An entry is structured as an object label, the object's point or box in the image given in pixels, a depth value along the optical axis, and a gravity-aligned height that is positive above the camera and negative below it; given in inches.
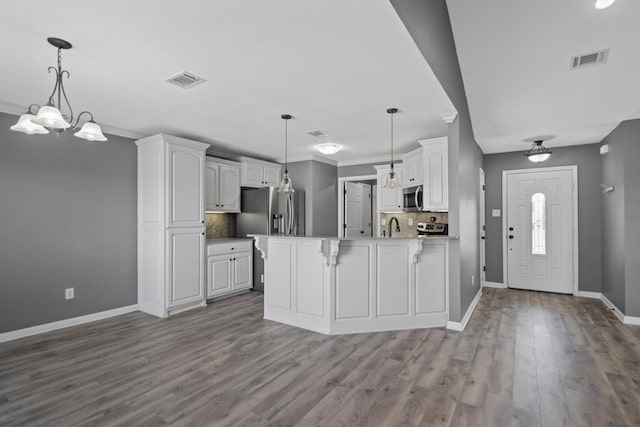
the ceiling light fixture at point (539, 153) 203.2 +38.4
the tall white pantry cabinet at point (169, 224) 164.7 -4.7
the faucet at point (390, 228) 235.1 -7.9
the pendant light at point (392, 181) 143.3 +14.8
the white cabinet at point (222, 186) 199.3 +18.4
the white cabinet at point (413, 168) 185.5 +27.4
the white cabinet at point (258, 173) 219.6 +29.2
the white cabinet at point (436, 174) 164.7 +20.6
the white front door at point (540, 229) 212.5 -10.2
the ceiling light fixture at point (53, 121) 77.0 +23.7
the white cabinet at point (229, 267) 190.9 -32.3
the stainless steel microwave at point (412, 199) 181.5 +9.0
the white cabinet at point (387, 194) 217.2 +13.5
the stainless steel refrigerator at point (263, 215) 215.3 -0.2
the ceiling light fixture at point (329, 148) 172.6 +35.3
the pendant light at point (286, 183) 145.2 +14.0
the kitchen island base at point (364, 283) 140.3 -30.5
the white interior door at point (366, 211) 281.5 +3.1
